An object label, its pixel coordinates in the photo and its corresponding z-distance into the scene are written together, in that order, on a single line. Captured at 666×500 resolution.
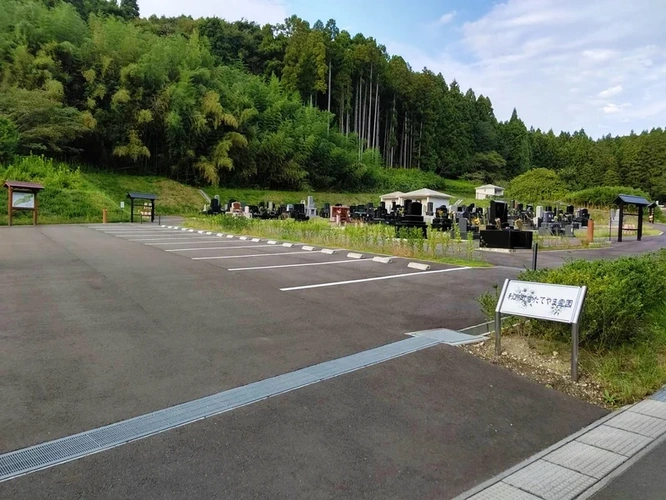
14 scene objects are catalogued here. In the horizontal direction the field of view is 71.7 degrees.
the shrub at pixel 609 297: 3.69
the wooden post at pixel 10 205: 18.80
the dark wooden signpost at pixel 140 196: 22.78
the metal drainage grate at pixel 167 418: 2.11
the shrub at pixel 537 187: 40.88
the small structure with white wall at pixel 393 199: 31.99
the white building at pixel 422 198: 30.52
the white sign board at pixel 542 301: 3.35
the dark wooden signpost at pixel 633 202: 16.44
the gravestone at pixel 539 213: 22.38
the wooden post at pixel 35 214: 19.80
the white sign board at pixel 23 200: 19.22
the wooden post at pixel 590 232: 15.37
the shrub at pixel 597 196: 37.38
